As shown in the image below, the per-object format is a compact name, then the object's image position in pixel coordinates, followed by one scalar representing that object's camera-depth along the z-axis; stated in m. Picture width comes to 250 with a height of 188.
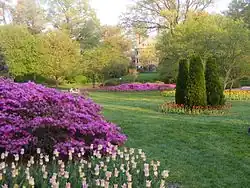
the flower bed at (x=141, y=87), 27.28
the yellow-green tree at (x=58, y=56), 27.28
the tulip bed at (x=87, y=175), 3.43
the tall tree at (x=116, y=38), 40.31
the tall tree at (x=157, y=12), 31.41
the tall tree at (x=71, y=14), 37.06
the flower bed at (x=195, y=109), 11.84
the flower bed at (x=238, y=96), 18.92
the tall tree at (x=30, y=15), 37.03
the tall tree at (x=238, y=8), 36.84
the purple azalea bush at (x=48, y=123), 5.11
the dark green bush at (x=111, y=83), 32.53
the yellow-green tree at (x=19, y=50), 26.95
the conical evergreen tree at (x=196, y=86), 12.27
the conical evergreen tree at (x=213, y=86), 13.06
